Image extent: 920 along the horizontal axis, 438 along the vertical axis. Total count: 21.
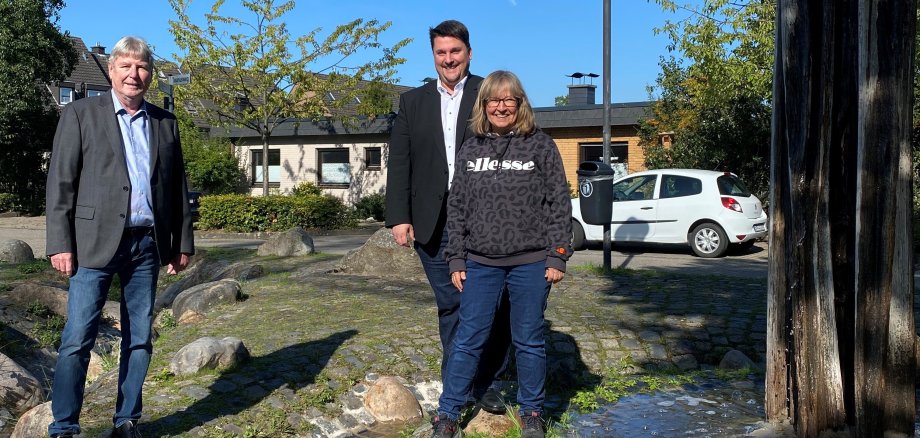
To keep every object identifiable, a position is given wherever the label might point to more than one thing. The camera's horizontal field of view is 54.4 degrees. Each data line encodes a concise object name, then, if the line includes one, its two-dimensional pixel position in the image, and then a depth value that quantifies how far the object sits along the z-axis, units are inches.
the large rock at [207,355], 221.3
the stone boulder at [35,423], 185.6
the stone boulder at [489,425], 175.9
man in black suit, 177.3
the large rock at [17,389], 227.8
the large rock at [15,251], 539.5
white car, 579.8
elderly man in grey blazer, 165.6
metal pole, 542.6
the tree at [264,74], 994.1
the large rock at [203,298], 317.1
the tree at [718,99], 679.7
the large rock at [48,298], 365.4
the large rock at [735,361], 240.4
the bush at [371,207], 1075.9
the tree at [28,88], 1145.4
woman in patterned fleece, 162.4
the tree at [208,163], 1202.0
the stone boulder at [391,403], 209.2
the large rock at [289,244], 537.3
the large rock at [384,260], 404.5
